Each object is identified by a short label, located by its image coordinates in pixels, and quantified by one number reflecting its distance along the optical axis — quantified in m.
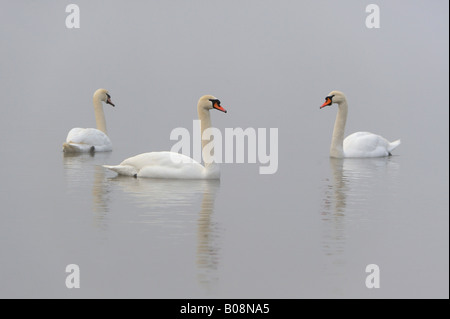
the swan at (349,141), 21.08
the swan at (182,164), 15.90
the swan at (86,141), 21.39
